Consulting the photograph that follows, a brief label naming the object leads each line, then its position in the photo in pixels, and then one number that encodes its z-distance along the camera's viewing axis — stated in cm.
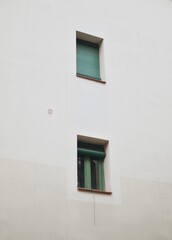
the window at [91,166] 1098
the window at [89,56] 1260
